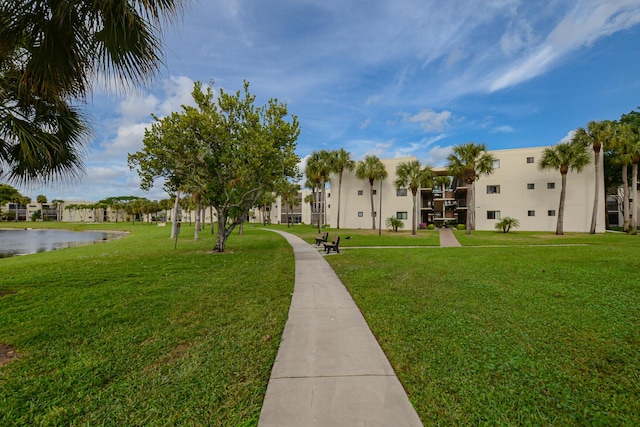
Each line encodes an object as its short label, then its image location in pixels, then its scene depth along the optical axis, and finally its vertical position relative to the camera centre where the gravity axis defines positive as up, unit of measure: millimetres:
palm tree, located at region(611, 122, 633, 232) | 25953 +7019
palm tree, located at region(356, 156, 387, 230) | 36281 +6189
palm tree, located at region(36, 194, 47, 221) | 103625 +5236
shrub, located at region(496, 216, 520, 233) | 30231 -559
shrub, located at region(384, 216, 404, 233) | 33719 -610
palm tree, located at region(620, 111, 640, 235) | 25375 +6130
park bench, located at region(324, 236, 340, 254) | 15344 -1567
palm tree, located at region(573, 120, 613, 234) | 26562 +7853
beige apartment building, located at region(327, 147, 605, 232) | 30656 +2680
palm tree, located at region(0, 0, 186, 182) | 3707 +2471
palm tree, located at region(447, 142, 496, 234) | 29203 +5878
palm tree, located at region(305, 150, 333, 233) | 39906 +7491
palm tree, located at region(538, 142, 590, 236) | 27156 +5927
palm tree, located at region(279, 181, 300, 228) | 52294 +3528
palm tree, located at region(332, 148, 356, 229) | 38938 +7684
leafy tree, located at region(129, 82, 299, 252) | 13207 +3179
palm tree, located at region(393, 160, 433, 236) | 31078 +4900
